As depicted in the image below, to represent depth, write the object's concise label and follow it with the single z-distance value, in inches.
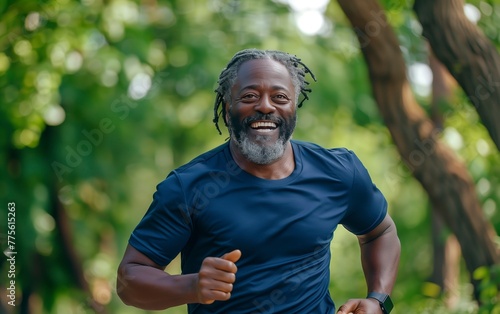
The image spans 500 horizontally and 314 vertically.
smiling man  225.9
